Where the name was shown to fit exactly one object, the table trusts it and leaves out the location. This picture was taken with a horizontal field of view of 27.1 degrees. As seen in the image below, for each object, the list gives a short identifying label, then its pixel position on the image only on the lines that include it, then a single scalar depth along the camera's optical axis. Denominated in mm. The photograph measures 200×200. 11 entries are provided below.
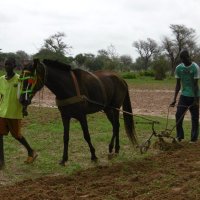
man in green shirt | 8547
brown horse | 6461
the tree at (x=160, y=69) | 53375
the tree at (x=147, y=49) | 85062
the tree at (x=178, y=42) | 75875
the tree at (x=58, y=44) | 67125
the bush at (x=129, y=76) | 53688
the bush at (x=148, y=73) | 58344
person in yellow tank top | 6809
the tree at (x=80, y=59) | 58944
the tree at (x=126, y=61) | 83350
